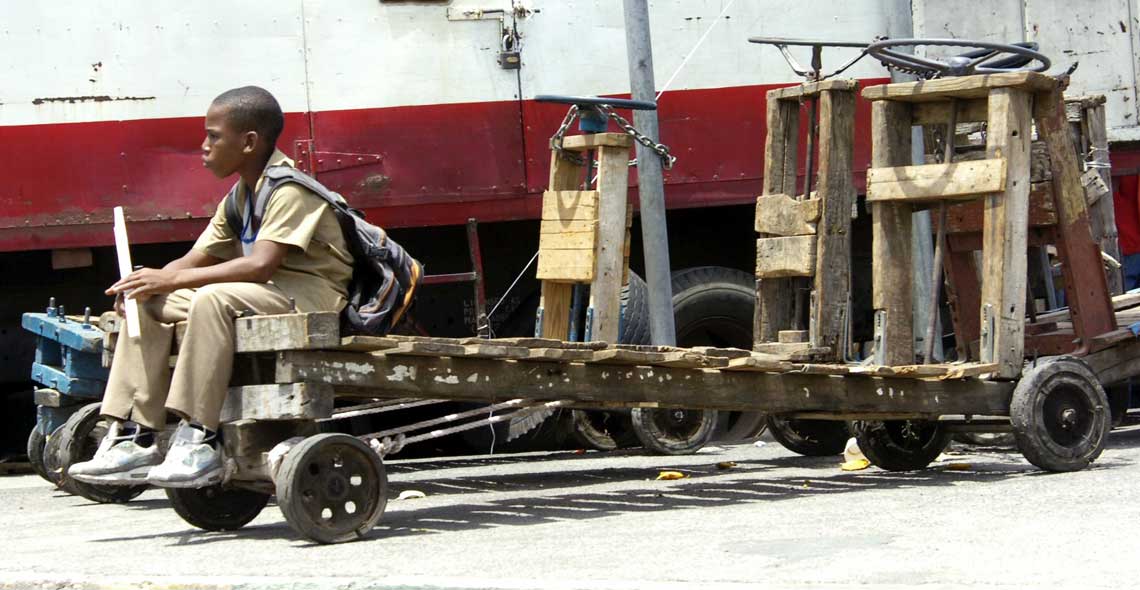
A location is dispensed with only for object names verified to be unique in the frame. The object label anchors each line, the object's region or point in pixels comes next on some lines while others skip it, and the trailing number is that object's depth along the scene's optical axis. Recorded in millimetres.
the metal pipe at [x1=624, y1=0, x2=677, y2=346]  9570
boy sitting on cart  5863
